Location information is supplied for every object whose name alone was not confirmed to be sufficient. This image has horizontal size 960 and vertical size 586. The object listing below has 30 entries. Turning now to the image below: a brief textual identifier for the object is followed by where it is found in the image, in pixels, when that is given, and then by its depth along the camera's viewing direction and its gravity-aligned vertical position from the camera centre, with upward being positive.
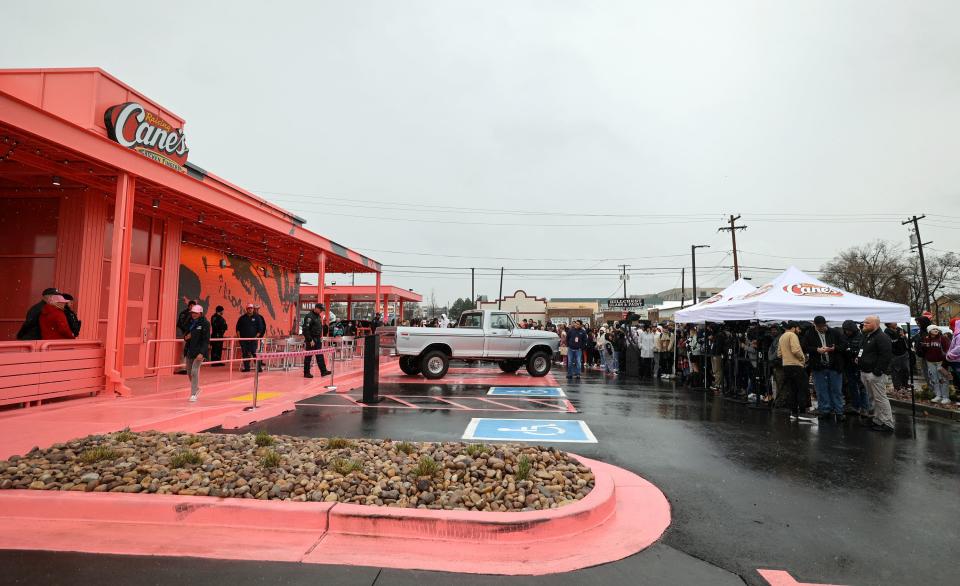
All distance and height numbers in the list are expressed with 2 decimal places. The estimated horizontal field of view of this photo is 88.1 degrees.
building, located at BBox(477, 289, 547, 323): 53.63 +2.39
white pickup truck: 13.69 -0.58
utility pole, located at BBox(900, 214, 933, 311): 34.41 +6.84
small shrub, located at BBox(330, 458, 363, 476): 4.40 -1.29
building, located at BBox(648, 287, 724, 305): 101.56 +7.66
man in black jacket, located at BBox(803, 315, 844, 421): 9.28 -0.66
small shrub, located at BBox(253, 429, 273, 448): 5.24 -1.25
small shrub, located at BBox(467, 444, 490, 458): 4.91 -1.25
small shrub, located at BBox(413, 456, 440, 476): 4.32 -1.27
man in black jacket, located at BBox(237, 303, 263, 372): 12.86 -0.11
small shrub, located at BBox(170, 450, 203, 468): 4.46 -1.26
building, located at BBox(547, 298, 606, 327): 59.60 +1.71
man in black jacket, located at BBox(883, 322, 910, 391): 10.25 -0.56
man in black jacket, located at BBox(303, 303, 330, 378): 11.92 -0.19
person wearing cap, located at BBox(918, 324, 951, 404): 10.48 -0.53
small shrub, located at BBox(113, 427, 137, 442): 5.19 -1.24
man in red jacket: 7.48 -0.05
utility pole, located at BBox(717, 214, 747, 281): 35.93 +7.49
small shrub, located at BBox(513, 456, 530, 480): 4.32 -1.27
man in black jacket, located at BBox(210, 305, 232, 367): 12.73 -0.25
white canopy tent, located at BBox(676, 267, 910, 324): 10.21 +0.52
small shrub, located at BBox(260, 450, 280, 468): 4.51 -1.27
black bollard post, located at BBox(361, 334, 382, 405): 9.71 -0.92
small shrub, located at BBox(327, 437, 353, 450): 5.28 -1.30
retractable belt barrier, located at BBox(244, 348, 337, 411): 7.96 -0.64
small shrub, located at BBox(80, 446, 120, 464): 4.54 -1.26
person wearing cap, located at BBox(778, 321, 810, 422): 8.90 -0.79
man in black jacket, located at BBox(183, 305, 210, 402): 8.18 -0.39
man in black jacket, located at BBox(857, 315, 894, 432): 8.20 -0.59
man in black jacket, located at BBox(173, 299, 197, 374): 11.15 -0.01
